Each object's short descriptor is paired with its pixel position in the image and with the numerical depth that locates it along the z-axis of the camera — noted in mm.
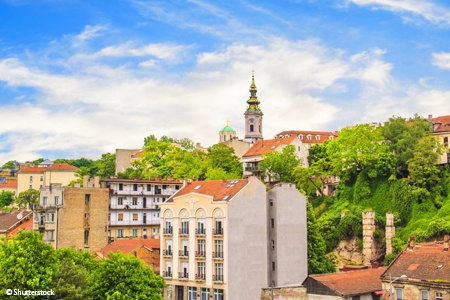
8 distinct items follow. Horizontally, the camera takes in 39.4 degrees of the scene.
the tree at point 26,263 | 47844
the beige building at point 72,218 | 79750
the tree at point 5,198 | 142688
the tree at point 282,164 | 99925
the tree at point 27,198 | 123762
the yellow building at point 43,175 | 143000
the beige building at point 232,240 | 65625
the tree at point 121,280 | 53344
